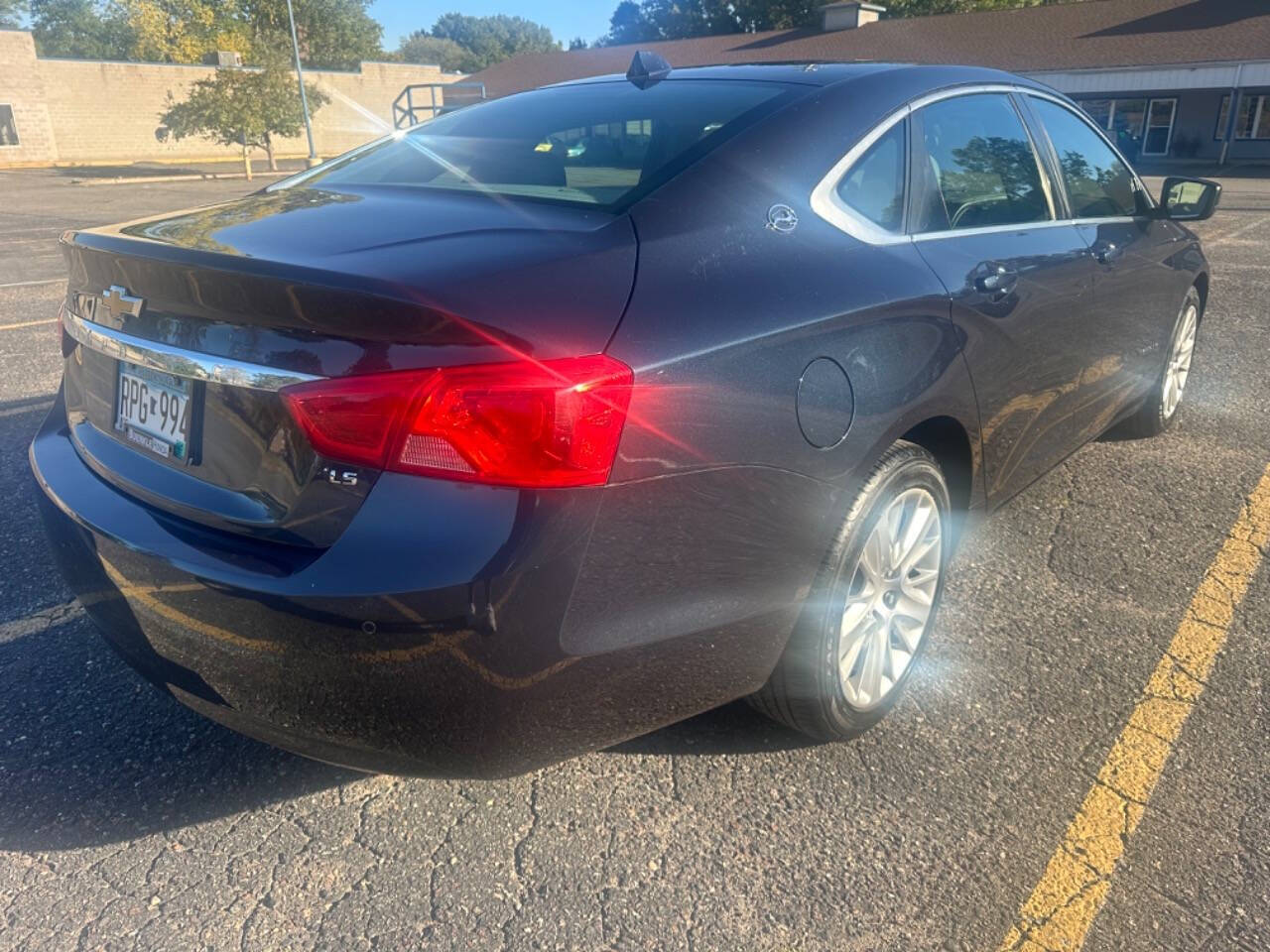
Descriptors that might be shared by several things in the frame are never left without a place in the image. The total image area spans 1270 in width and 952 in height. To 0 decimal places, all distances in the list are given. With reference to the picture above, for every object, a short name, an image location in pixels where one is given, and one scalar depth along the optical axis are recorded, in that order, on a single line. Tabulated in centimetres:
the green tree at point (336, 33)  6612
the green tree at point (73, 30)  7494
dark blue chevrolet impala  171
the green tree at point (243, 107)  3306
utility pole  3534
